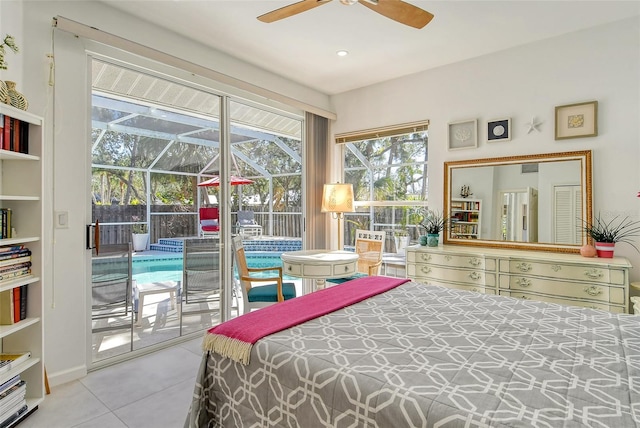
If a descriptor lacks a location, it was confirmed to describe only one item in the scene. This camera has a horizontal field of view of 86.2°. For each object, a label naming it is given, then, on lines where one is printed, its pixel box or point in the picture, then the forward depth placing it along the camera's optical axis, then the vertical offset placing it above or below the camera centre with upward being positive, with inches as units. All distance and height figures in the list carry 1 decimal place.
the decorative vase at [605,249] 106.6 -11.1
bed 37.9 -21.0
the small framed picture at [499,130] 131.7 +32.9
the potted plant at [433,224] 140.2 -4.4
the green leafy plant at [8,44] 74.9 +38.2
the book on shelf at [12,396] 71.9 -39.5
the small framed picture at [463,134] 139.3 +33.1
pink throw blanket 57.4 -19.9
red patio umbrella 132.6 +13.5
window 158.7 +18.9
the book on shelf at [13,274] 74.6 -13.4
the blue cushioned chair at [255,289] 121.8 -27.6
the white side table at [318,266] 123.0 -19.0
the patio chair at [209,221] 131.4 -2.5
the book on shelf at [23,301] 80.6 -20.5
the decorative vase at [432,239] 139.6 -10.5
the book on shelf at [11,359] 74.6 -32.8
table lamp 160.4 +7.6
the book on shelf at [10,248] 75.6 -7.6
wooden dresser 99.6 -20.0
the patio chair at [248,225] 143.6 -4.4
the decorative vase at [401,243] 162.1 -13.7
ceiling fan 76.2 +47.2
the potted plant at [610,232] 107.4 -6.1
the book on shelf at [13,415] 71.4 -43.5
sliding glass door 108.3 +6.4
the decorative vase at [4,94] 74.3 +26.6
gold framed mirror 118.8 +4.9
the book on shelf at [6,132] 75.1 +18.3
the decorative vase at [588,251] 108.9 -11.9
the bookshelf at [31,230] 81.6 -3.6
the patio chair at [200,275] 129.3 -23.5
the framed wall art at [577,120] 114.7 +32.2
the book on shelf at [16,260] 74.9 -10.2
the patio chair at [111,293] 105.3 -25.1
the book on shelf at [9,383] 72.2 -36.5
